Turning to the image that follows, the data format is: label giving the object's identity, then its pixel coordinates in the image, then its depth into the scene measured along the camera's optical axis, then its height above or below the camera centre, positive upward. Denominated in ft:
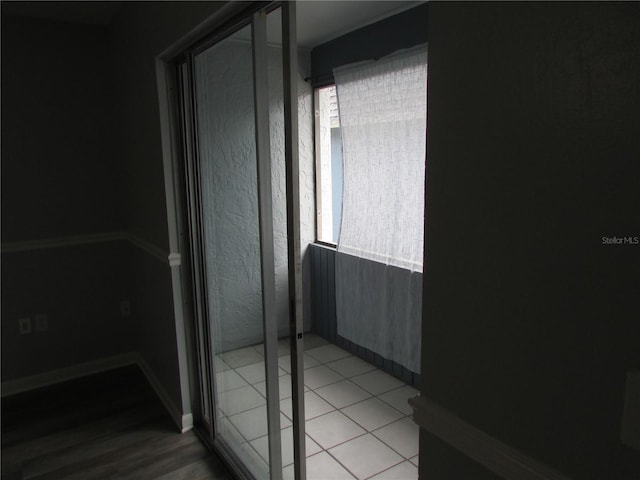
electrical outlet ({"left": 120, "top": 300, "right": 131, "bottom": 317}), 11.25 -3.43
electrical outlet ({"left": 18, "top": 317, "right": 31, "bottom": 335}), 10.05 -3.42
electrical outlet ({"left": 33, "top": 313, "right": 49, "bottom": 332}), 10.23 -3.41
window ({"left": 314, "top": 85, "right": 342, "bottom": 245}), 12.28 +0.03
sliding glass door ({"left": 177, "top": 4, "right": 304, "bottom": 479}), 5.19 -0.92
